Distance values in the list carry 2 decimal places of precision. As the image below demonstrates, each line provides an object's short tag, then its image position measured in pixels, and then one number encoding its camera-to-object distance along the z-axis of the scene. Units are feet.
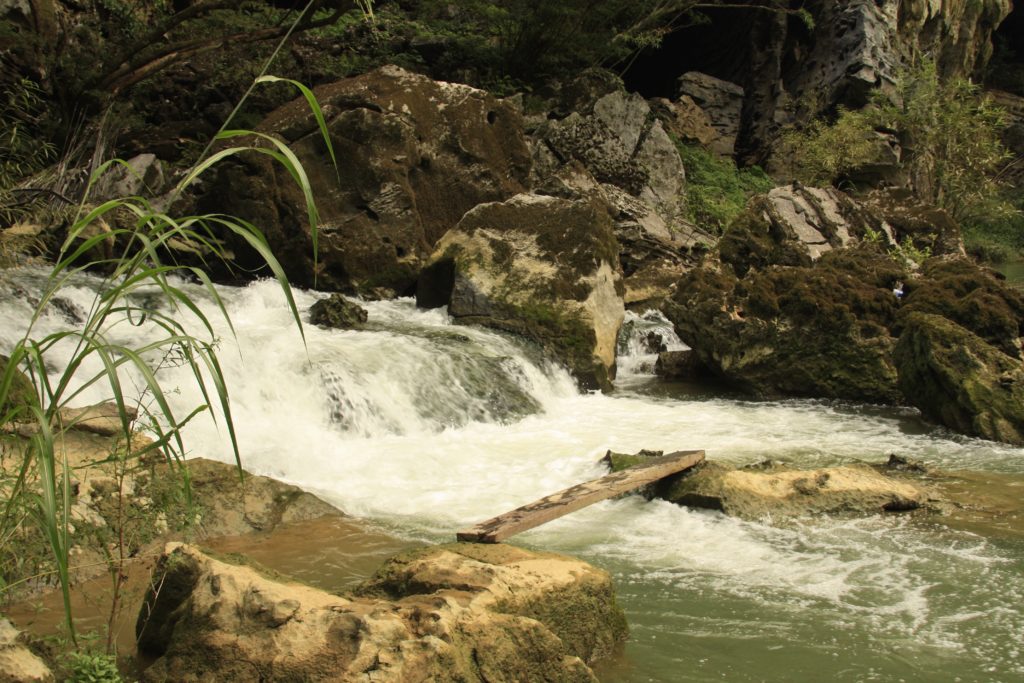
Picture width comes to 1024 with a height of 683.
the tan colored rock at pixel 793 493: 17.69
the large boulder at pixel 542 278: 32.04
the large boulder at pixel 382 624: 9.14
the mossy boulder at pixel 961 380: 25.07
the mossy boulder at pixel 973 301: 27.89
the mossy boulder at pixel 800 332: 30.27
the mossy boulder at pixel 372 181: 37.29
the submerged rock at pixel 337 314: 31.24
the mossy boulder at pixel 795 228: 37.27
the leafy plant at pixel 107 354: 6.48
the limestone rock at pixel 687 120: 69.62
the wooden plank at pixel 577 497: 13.89
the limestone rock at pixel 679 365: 34.63
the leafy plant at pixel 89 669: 8.54
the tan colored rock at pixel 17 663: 7.84
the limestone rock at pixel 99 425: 16.71
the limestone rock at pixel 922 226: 47.06
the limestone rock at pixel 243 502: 16.40
